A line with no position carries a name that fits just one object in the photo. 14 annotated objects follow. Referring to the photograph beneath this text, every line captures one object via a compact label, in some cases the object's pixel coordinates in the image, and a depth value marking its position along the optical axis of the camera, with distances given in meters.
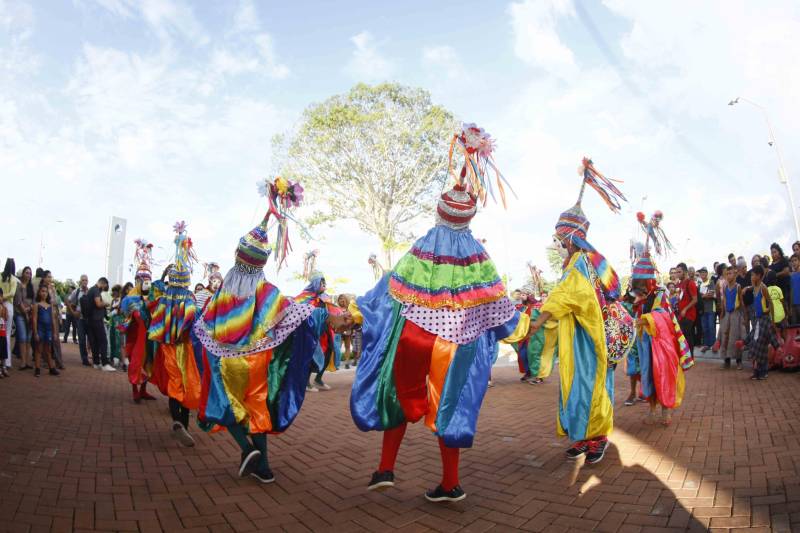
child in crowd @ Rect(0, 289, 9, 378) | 7.84
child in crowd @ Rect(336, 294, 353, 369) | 11.15
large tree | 21.95
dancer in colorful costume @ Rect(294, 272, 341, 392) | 3.81
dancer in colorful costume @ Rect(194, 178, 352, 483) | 3.51
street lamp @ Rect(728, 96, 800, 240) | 17.47
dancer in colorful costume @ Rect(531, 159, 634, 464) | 3.78
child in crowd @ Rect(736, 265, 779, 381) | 7.50
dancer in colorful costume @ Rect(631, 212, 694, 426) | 5.22
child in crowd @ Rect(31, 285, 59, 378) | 8.49
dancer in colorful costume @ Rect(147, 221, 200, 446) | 4.81
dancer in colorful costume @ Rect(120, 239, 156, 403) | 6.08
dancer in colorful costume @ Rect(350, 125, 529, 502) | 3.03
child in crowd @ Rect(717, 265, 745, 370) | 8.62
